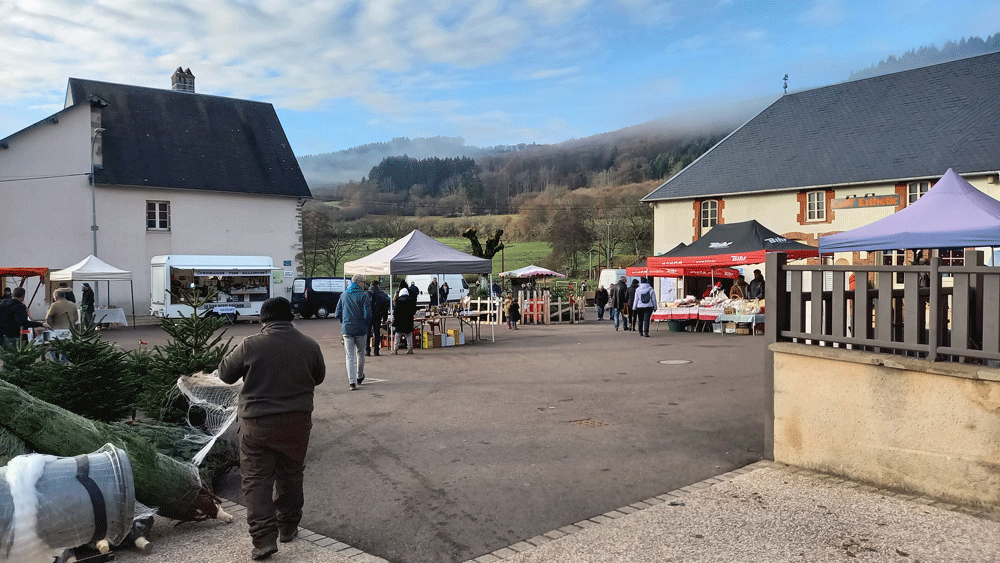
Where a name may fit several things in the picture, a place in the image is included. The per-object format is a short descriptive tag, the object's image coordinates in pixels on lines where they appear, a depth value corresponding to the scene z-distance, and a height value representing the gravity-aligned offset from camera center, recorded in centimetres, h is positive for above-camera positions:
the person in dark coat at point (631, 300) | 2239 -75
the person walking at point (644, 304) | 2052 -81
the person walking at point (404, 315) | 1664 -83
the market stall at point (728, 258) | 2006 +47
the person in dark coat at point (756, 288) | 2114 -43
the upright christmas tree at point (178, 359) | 686 -75
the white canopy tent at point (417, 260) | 1709 +45
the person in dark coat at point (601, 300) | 2898 -96
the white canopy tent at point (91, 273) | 2388 +39
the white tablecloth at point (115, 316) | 2508 -112
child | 2409 -118
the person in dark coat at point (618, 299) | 2278 -75
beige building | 2559 +441
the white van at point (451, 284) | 3822 -30
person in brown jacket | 470 -93
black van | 3127 -64
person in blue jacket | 1164 -79
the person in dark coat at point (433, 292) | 3288 -61
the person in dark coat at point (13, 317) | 1206 -53
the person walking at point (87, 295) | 2555 -38
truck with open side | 2692 +13
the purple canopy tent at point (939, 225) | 916 +60
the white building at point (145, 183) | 2995 +447
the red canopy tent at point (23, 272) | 2395 +44
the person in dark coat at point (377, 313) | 1614 -76
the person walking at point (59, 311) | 1206 -44
